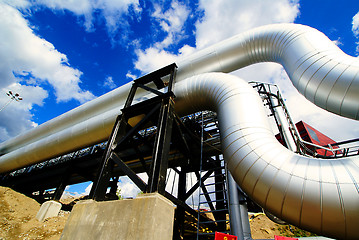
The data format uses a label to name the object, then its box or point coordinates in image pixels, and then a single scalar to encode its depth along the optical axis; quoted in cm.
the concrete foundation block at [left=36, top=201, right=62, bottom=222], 810
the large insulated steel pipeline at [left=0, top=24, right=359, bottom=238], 227
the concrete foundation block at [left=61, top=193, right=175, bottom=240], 265
